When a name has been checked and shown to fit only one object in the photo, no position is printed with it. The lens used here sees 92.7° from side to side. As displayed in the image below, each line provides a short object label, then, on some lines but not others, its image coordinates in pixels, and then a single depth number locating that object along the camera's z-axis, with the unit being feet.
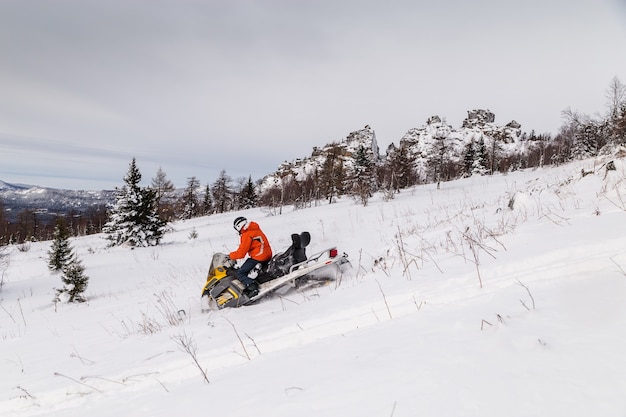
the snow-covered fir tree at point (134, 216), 65.16
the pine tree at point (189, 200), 170.71
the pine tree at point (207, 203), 181.27
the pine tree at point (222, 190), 182.33
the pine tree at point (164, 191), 126.00
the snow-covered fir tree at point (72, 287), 26.17
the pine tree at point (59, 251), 41.50
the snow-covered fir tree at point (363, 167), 103.81
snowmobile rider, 17.20
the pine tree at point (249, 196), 162.50
